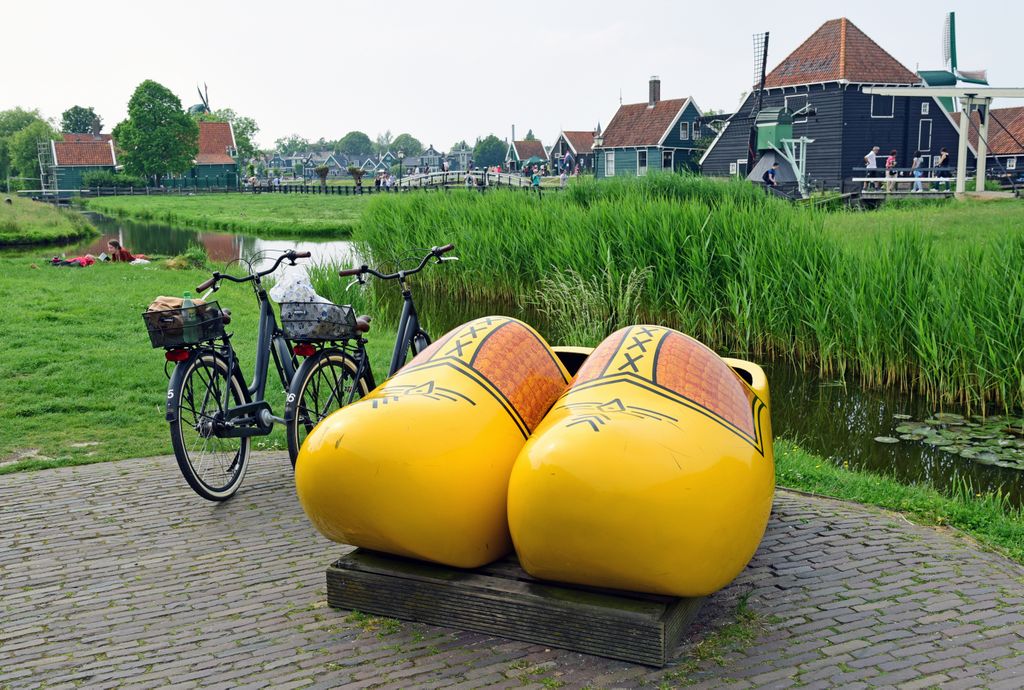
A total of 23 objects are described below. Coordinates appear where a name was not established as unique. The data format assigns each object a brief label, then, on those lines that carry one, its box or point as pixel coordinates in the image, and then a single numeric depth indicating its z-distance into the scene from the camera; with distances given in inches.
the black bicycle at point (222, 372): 173.8
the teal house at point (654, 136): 1738.4
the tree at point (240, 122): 3302.9
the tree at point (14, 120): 3789.4
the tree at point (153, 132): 2266.2
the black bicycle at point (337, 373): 188.2
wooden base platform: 115.0
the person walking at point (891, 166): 1073.0
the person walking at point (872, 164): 1088.6
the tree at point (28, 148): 2906.0
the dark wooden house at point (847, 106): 1217.4
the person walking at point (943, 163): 1145.4
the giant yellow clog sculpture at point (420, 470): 119.6
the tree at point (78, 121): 4274.1
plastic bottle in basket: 174.6
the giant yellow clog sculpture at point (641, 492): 108.0
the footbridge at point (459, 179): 1699.1
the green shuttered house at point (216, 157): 2554.1
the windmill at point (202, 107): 3469.5
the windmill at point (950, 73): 1105.4
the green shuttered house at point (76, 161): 2556.6
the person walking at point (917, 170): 984.3
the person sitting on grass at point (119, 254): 672.4
